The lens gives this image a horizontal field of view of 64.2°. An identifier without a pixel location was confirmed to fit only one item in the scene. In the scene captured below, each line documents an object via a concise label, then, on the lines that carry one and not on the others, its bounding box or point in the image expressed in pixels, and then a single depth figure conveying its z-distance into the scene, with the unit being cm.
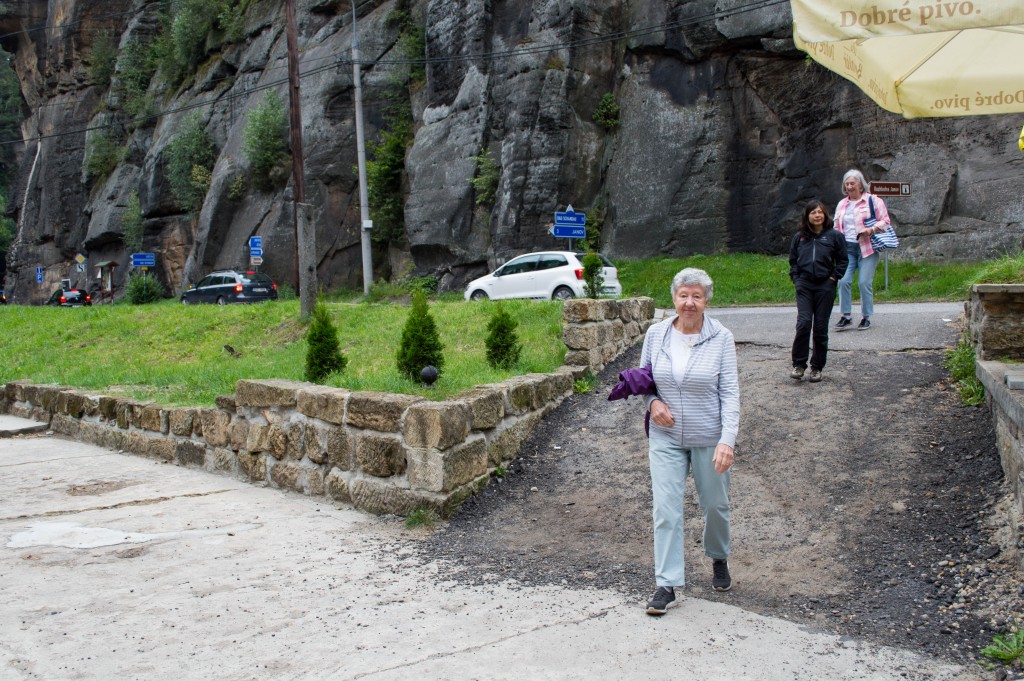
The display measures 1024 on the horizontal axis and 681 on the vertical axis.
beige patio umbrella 500
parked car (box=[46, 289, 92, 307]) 3534
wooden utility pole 1502
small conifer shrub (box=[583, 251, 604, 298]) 973
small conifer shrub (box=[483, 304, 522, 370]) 805
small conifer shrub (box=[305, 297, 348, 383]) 760
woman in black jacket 721
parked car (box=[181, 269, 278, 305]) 2858
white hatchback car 1803
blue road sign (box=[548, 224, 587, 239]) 1717
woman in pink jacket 916
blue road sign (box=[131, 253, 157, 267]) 3595
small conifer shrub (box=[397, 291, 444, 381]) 716
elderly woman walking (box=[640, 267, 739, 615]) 408
